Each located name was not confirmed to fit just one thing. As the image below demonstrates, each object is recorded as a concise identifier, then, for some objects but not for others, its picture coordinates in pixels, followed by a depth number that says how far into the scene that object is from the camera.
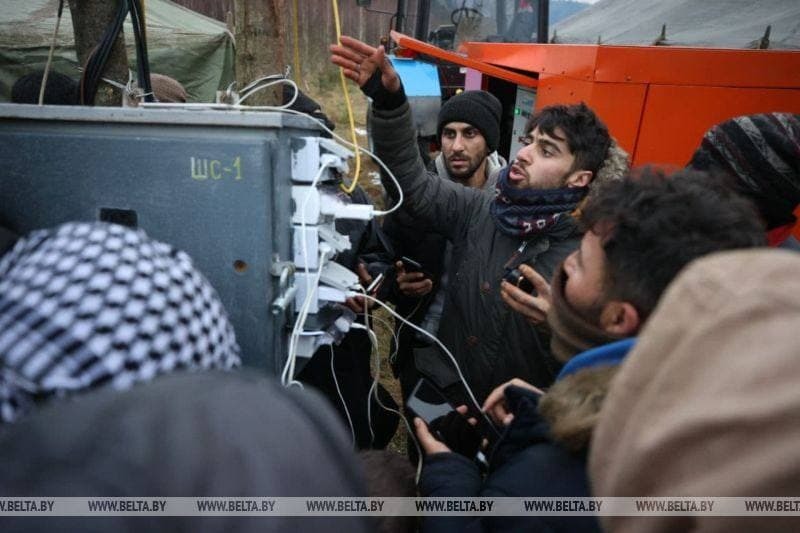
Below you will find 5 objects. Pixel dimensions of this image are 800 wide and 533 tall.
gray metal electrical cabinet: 0.98
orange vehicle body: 2.85
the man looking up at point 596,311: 0.86
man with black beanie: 2.28
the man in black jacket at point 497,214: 1.66
